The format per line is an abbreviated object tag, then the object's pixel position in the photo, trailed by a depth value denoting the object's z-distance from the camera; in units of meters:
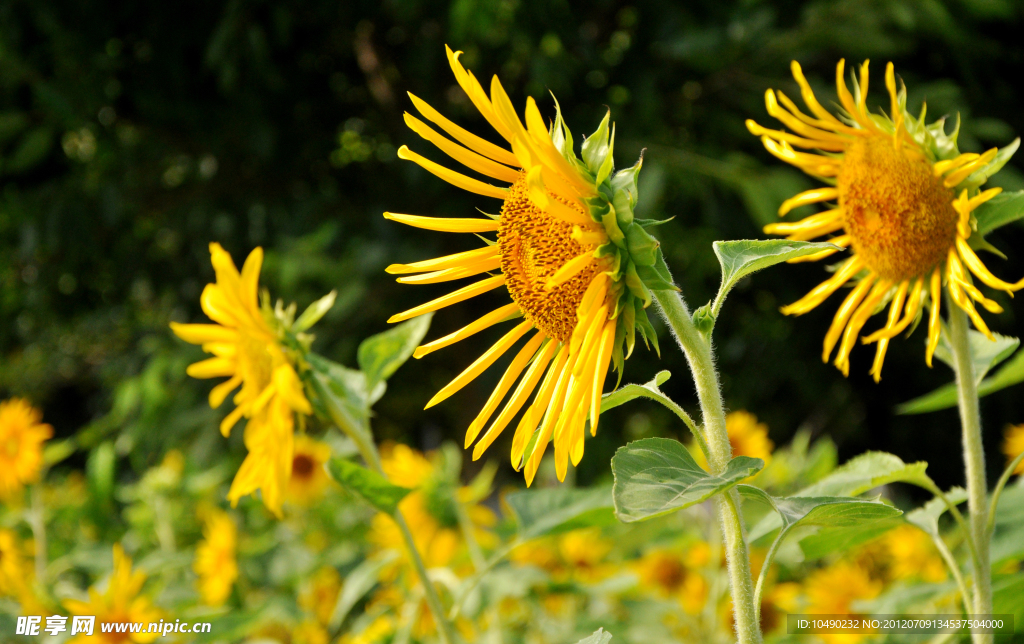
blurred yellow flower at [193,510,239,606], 2.99
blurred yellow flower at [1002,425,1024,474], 3.47
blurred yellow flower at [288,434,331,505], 4.12
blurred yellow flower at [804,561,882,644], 2.72
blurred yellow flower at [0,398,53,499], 3.30
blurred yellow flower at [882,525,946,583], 2.94
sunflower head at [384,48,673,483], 2.21
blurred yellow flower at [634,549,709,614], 3.19
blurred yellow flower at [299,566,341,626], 3.09
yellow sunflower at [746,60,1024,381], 2.33
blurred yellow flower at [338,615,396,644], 2.64
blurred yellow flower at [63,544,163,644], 2.59
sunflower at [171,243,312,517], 2.41
